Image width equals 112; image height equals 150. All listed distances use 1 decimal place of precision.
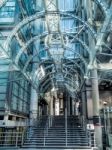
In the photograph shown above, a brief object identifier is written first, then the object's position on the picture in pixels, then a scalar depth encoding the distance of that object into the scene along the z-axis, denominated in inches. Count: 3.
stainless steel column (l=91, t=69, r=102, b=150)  799.7
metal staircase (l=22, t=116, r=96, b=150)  634.8
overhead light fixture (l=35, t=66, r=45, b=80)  1003.6
